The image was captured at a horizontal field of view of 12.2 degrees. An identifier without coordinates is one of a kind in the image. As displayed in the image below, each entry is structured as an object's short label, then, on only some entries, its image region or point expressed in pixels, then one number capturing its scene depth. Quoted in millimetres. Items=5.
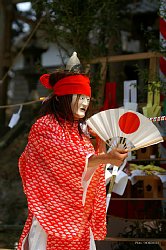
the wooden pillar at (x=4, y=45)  14309
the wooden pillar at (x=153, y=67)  8860
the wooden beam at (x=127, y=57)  9217
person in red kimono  4836
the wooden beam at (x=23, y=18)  14254
